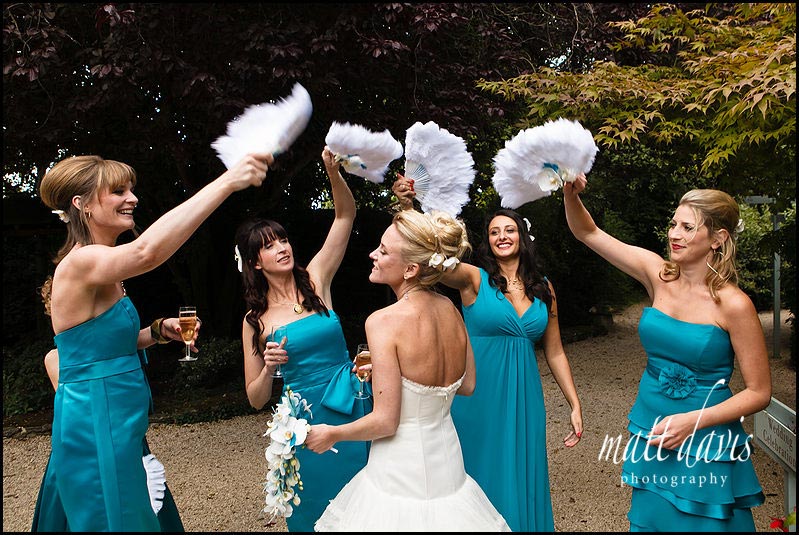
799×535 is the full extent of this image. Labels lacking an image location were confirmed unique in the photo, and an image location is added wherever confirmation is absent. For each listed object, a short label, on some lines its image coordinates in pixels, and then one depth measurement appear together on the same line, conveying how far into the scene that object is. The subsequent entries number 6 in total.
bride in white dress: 2.43
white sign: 3.33
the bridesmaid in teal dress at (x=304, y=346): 3.41
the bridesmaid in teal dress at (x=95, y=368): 2.71
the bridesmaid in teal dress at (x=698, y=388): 2.78
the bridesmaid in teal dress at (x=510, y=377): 3.63
